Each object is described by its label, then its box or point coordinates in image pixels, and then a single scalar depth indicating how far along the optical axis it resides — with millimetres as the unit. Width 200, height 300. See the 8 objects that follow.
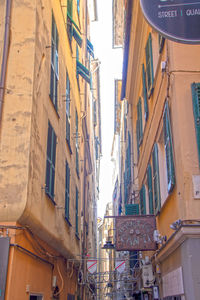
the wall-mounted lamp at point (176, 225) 5995
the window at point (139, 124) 12445
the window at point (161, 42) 7670
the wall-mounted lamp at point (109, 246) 11406
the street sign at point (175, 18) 4508
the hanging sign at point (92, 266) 13625
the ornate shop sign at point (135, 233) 8711
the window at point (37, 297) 8080
